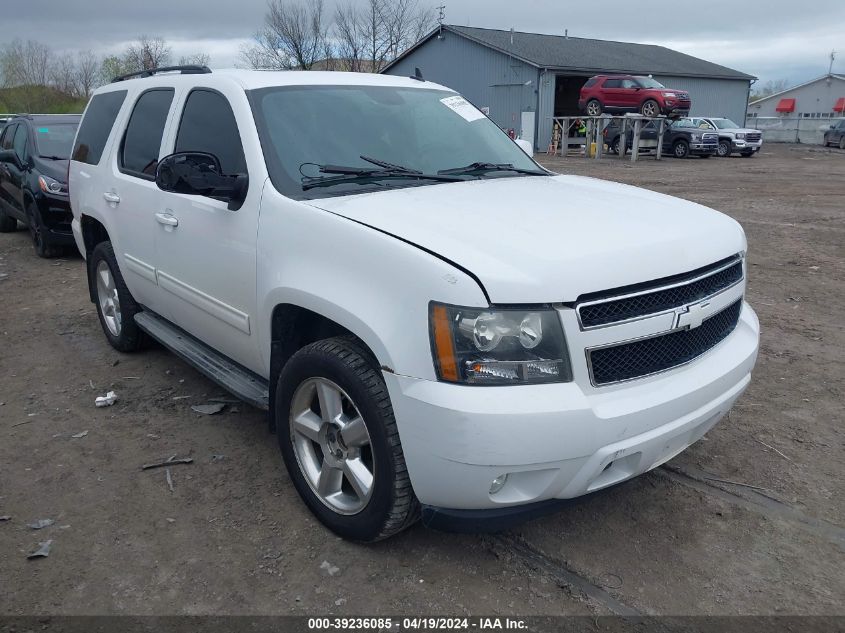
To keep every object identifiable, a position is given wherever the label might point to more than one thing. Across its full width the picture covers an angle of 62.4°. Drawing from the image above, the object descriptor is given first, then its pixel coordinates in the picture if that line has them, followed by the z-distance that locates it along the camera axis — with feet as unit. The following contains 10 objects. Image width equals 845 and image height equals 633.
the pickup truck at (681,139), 97.25
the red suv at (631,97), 88.07
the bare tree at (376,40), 163.94
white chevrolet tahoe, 7.70
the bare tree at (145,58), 151.33
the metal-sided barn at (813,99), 198.80
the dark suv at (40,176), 29.35
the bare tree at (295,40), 166.20
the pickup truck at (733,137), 100.48
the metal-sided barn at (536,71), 113.80
